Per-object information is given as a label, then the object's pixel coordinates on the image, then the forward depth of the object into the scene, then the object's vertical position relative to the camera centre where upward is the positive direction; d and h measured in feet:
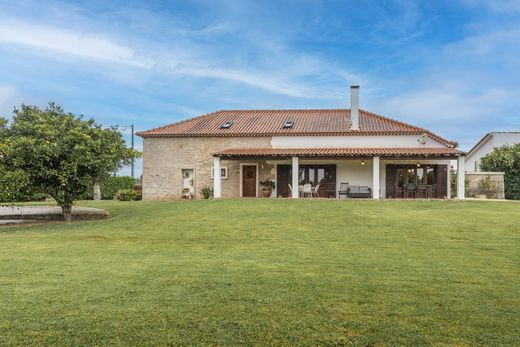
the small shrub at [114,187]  110.42 -0.55
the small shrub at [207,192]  88.74 -1.35
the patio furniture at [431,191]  84.32 -0.85
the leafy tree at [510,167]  96.37 +4.42
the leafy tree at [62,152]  50.60 +3.95
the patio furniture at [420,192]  84.05 -1.07
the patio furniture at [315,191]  86.79 -1.00
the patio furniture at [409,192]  85.93 -1.09
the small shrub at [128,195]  95.96 -2.22
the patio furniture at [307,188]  84.56 -0.41
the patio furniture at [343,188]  86.02 -0.38
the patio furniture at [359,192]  83.25 -1.10
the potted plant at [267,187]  90.27 -0.28
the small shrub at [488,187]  93.35 -0.03
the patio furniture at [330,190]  89.97 -0.81
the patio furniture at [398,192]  87.40 -1.11
